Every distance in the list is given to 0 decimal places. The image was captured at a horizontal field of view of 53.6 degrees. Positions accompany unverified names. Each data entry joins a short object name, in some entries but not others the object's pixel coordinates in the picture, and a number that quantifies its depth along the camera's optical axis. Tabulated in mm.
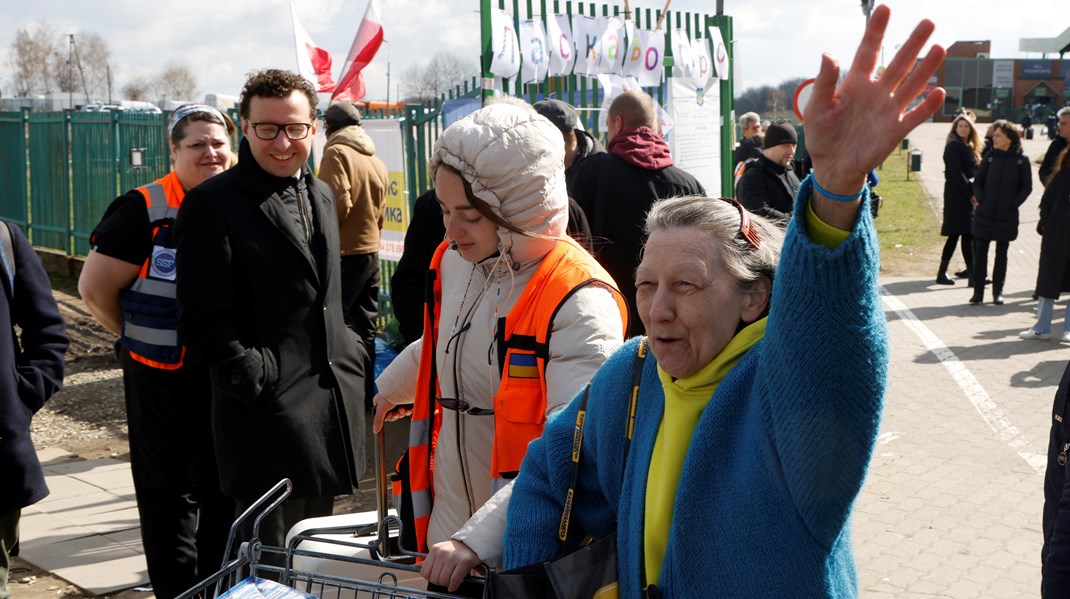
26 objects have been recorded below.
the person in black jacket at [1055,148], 10203
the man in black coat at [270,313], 3621
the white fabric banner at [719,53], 10273
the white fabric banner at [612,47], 8586
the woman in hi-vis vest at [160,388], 4223
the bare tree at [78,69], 107000
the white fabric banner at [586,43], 8328
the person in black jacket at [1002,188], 11664
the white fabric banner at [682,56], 9586
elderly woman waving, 1549
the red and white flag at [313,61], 8945
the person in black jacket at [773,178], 7406
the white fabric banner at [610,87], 8570
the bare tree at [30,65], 108575
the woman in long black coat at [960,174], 12914
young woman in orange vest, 2605
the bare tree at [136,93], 108519
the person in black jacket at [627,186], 5441
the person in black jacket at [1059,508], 2141
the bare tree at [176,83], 105250
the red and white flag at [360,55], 8539
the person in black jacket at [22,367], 3621
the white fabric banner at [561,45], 8023
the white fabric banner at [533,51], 7762
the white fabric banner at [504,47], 7457
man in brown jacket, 6844
